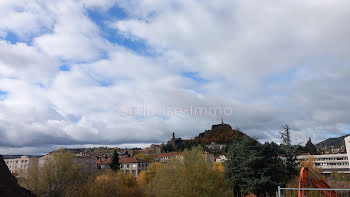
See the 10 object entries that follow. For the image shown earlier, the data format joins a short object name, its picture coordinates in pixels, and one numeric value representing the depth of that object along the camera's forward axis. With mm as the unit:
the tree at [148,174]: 56512
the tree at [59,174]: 36594
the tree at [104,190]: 26141
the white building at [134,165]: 87000
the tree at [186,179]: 29688
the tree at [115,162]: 69675
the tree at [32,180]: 36297
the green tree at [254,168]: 36406
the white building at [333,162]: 83312
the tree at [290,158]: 41906
